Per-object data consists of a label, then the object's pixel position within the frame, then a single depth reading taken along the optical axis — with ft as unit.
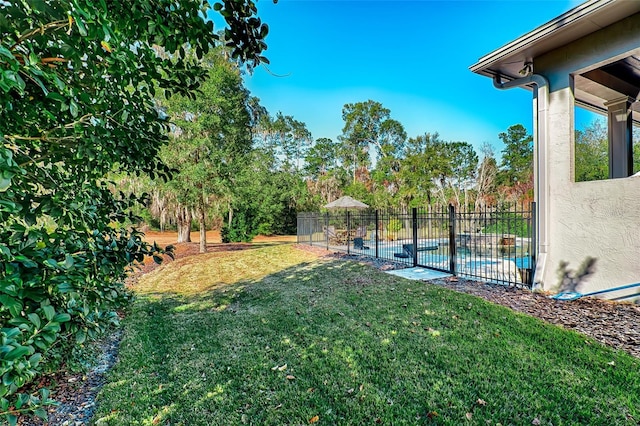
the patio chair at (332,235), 43.34
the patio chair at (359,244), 35.79
